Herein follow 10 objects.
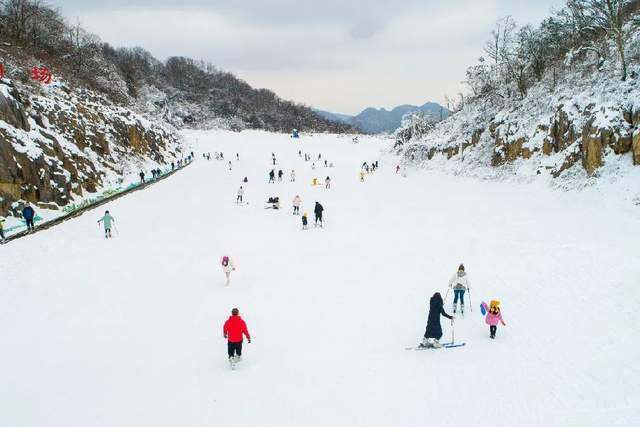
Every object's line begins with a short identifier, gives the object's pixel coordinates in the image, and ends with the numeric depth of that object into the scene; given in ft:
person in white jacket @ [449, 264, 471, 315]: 33.24
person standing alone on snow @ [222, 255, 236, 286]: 41.29
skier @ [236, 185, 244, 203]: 90.15
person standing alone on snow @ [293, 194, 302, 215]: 77.21
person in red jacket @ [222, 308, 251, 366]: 26.16
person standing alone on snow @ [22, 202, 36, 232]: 54.85
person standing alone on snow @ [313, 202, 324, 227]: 67.11
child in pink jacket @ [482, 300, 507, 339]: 28.37
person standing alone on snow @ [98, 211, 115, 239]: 57.57
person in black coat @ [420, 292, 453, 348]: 27.48
